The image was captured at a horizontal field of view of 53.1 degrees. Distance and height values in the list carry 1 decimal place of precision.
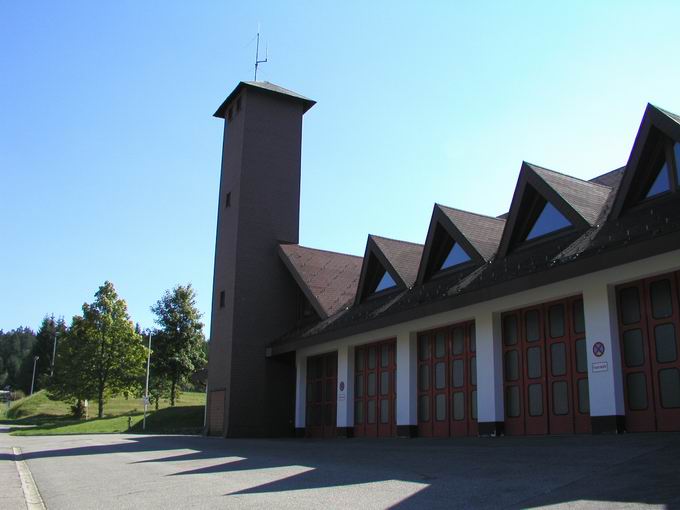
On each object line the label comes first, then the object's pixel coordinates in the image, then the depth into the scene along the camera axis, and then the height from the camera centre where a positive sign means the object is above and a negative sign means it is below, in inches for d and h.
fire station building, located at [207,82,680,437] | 510.0 +101.7
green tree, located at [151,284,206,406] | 2038.6 +207.0
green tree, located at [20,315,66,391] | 4112.5 +329.1
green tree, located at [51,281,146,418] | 1752.0 +134.2
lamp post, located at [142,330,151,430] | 1358.3 +88.5
